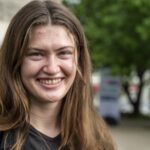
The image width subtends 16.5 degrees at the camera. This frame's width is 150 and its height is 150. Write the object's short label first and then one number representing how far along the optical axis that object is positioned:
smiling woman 2.09
